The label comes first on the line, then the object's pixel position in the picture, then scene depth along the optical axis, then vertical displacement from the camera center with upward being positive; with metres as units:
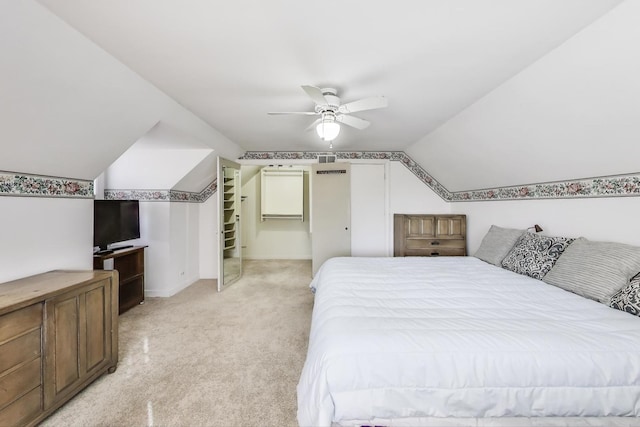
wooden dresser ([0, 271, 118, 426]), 1.41 -0.72
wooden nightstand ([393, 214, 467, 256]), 4.19 -0.29
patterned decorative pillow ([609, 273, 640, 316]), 1.53 -0.49
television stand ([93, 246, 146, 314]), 3.19 -0.68
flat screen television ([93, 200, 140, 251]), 2.89 -0.02
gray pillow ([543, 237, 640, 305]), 1.73 -0.37
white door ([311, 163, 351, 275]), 4.70 +0.14
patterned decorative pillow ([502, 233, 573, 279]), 2.27 -0.35
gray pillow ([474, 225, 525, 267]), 2.81 -0.30
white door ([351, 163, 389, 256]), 4.88 +0.15
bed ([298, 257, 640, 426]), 1.16 -0.67
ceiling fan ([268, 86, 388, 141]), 2.07 +0.91
